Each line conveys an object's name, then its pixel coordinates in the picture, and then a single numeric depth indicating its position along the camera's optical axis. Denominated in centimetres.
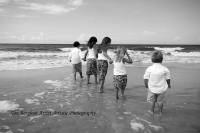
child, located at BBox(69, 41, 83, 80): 806
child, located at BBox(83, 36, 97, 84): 717
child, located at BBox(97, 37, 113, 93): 568
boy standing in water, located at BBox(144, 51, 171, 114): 391
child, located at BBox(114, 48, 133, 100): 505
